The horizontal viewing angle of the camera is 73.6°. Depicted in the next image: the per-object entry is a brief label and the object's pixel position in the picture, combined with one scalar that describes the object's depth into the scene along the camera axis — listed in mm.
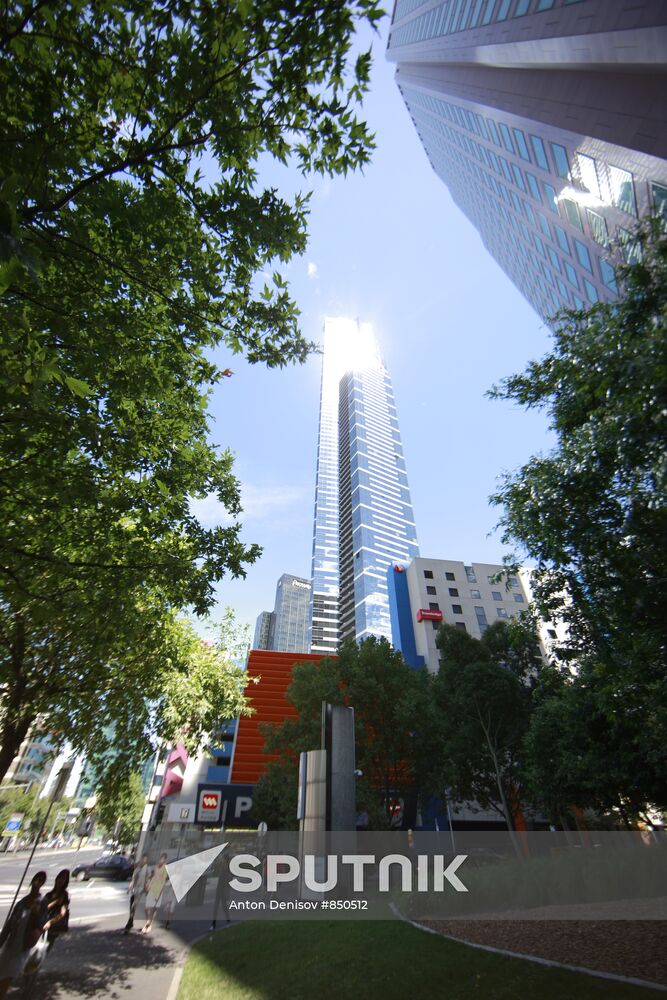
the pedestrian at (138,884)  11375
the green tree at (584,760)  17656
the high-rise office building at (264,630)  146750
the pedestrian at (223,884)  12086
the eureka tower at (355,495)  102325
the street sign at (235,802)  39219
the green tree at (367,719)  28641
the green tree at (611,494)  7465
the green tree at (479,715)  27484
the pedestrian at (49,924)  6203
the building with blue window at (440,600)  55438
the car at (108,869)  27297
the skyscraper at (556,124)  16078
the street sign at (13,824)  34381
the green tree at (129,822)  48341
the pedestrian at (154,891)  11766
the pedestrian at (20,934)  5992
